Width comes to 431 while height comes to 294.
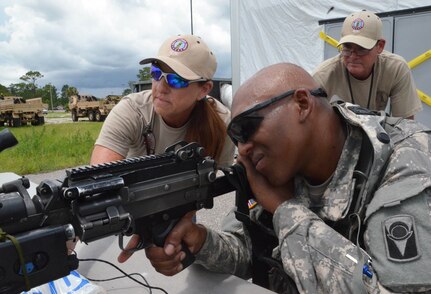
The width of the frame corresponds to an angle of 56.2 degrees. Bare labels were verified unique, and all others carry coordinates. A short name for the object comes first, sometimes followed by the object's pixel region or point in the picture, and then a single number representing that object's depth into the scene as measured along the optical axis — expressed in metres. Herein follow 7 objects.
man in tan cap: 2.42
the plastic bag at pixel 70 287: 1.19
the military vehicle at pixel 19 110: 17.86
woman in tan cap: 1.65
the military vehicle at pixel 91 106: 21.81
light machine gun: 0.77
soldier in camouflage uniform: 0.92
